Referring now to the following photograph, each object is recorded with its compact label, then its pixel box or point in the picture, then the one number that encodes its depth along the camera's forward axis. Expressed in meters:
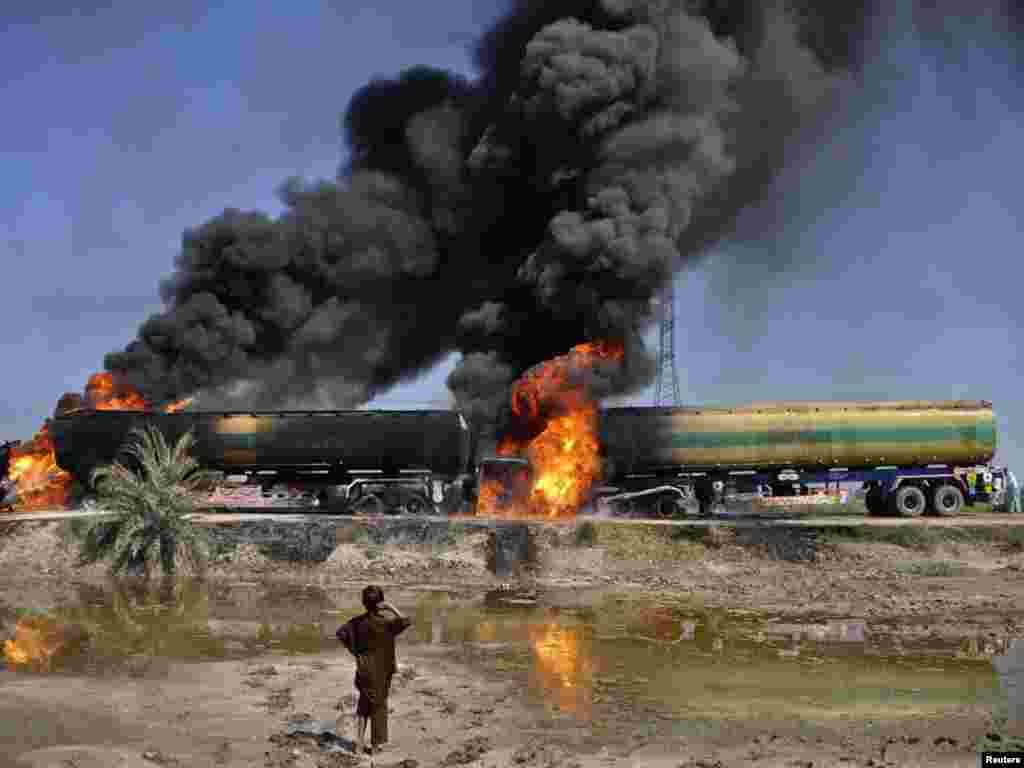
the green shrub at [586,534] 24.67
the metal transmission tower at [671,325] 34.72
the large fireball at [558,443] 30.45
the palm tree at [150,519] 21.47
